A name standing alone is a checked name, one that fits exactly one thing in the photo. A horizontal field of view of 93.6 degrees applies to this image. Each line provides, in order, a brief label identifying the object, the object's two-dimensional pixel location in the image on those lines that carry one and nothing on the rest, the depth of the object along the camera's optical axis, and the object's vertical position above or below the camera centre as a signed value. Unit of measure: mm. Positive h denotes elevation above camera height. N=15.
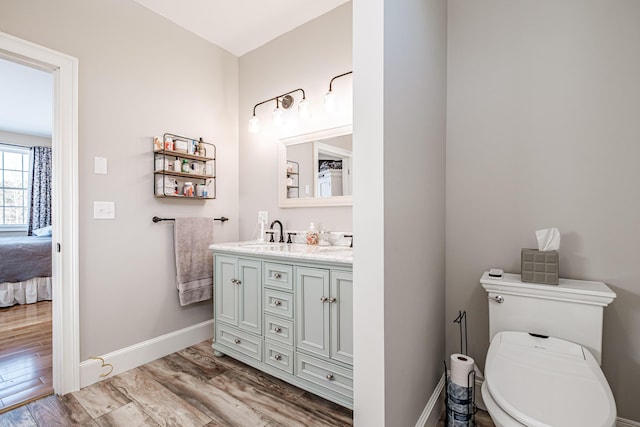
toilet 950 -587
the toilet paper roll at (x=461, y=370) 1444 -770
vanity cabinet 1660 -686
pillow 5082 -355
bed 3580 -741
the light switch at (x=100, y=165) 2008 +312
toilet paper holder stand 1436 -970
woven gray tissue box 1394 -259
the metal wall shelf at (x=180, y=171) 2309 +341
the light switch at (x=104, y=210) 2016 +9
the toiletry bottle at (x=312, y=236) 2334 -191
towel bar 2326 -60
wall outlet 2715 -50
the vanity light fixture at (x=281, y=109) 2359 +835
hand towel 2404 -393
